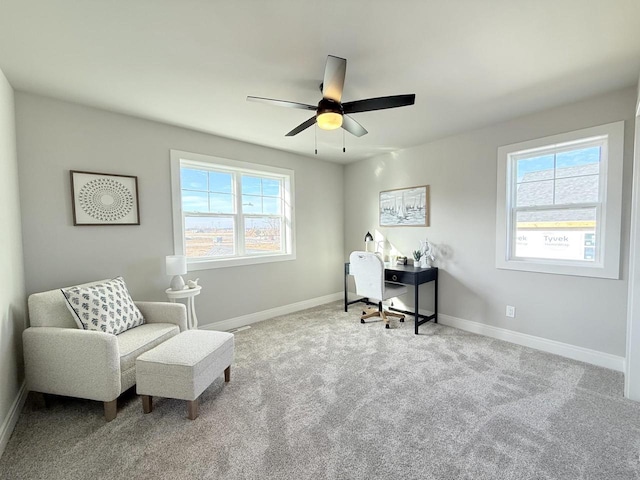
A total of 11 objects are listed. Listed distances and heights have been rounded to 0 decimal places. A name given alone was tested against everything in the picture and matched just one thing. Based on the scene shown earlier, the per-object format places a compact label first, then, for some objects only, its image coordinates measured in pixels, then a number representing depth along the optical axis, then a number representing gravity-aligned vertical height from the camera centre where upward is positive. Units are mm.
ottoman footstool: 1818 -947
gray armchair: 1832 -854
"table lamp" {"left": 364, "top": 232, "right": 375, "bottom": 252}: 4278 -247
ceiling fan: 1695 +870
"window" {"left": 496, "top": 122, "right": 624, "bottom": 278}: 2420 +234
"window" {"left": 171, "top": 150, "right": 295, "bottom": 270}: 3246 +250
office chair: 3449 -693
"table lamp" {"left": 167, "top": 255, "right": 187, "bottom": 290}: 2814 -385
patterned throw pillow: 2053 -590
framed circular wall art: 2516 +314
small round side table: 2816 -699
